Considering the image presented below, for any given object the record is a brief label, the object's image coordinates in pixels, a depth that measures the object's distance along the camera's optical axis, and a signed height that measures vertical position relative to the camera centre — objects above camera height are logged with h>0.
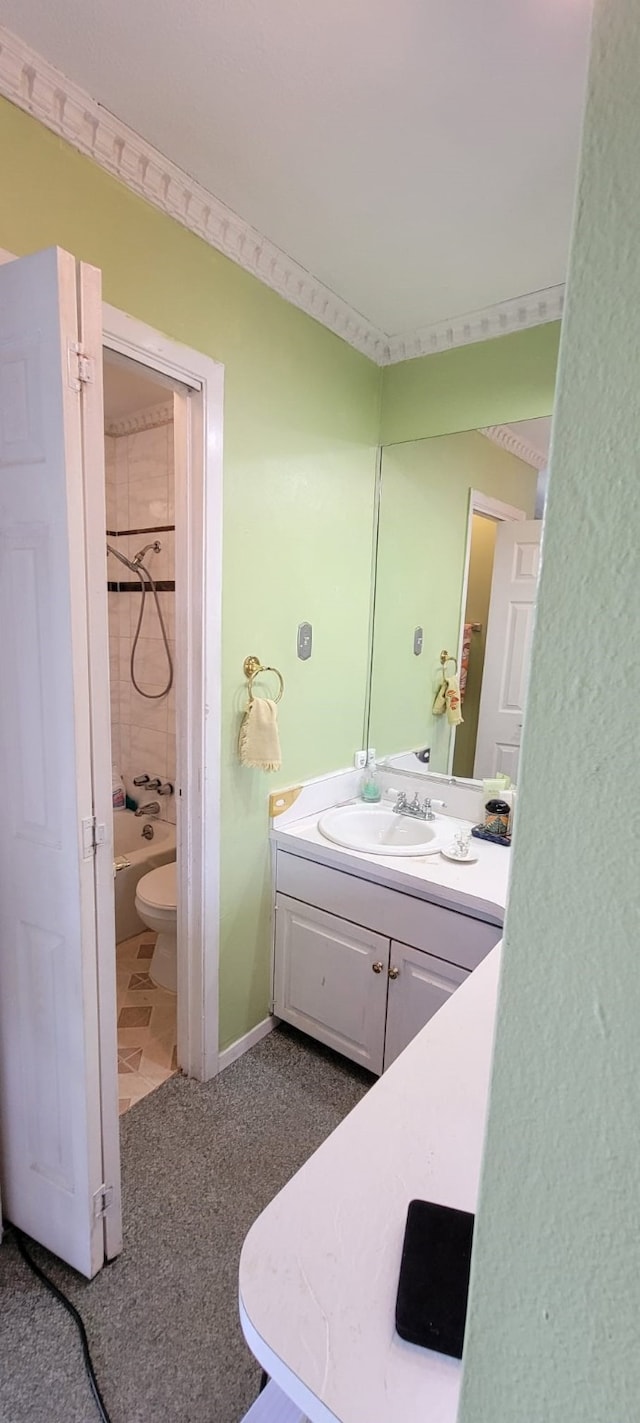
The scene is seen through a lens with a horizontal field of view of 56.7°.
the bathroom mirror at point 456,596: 1.96 +0.11
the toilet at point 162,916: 2.23 -1.13
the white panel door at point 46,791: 1.01 -0.35
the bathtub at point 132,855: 2.71 -1.15
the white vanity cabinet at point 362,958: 1.64 -1.01
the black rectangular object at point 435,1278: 0.60 -0.70
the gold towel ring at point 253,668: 1.81 -0.15
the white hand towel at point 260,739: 1.79 -0.36
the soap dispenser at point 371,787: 2.32 -0.64
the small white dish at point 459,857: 1.75 -0.68
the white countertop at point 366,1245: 0.56 -0.71
